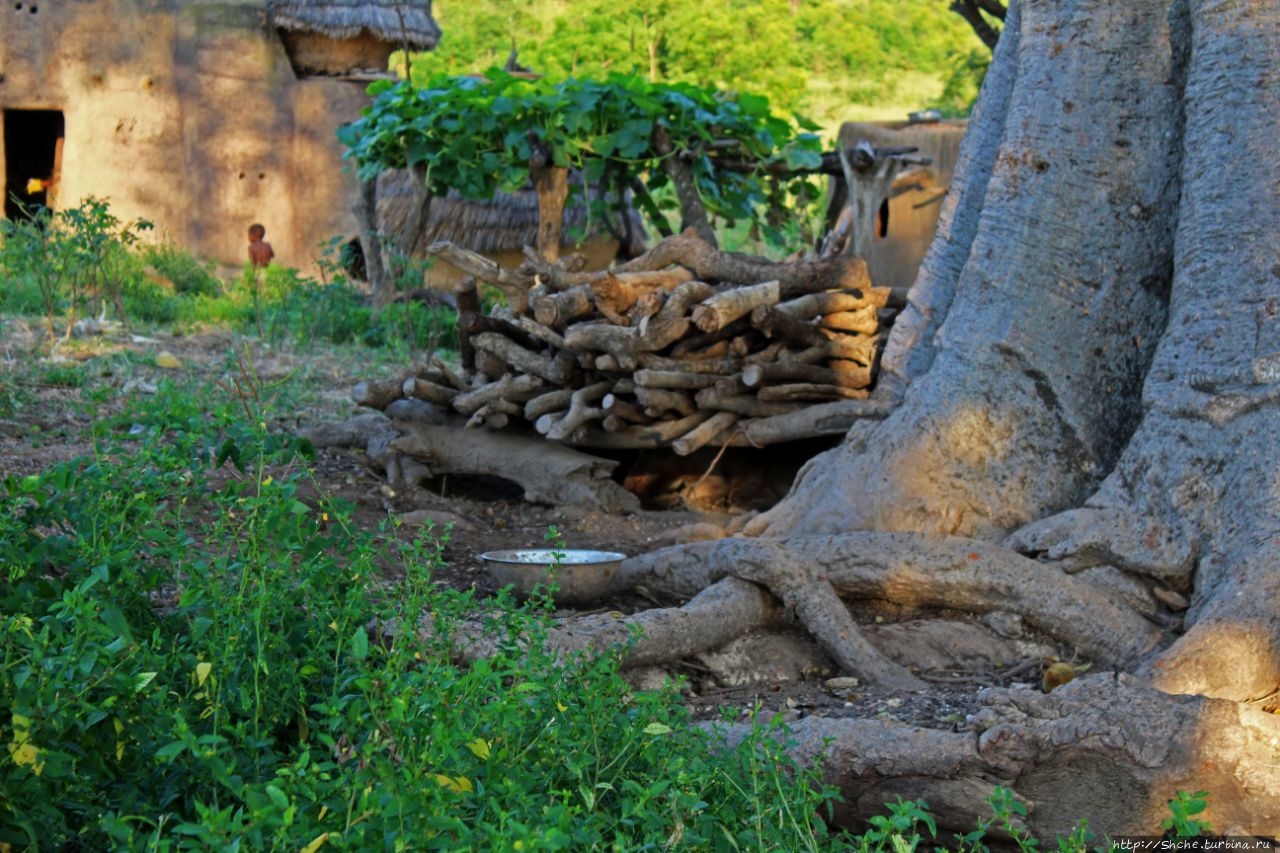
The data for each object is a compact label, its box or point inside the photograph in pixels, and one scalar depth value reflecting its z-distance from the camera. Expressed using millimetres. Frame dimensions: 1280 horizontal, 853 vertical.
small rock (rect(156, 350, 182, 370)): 8484
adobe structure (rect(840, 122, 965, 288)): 12391
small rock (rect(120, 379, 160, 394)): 7543
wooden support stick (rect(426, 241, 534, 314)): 6387
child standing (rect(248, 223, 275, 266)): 13328
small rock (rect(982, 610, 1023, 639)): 4312
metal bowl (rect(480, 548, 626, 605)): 4555
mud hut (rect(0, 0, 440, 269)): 14336
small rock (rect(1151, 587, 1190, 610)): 4191
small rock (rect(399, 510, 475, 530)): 5630
